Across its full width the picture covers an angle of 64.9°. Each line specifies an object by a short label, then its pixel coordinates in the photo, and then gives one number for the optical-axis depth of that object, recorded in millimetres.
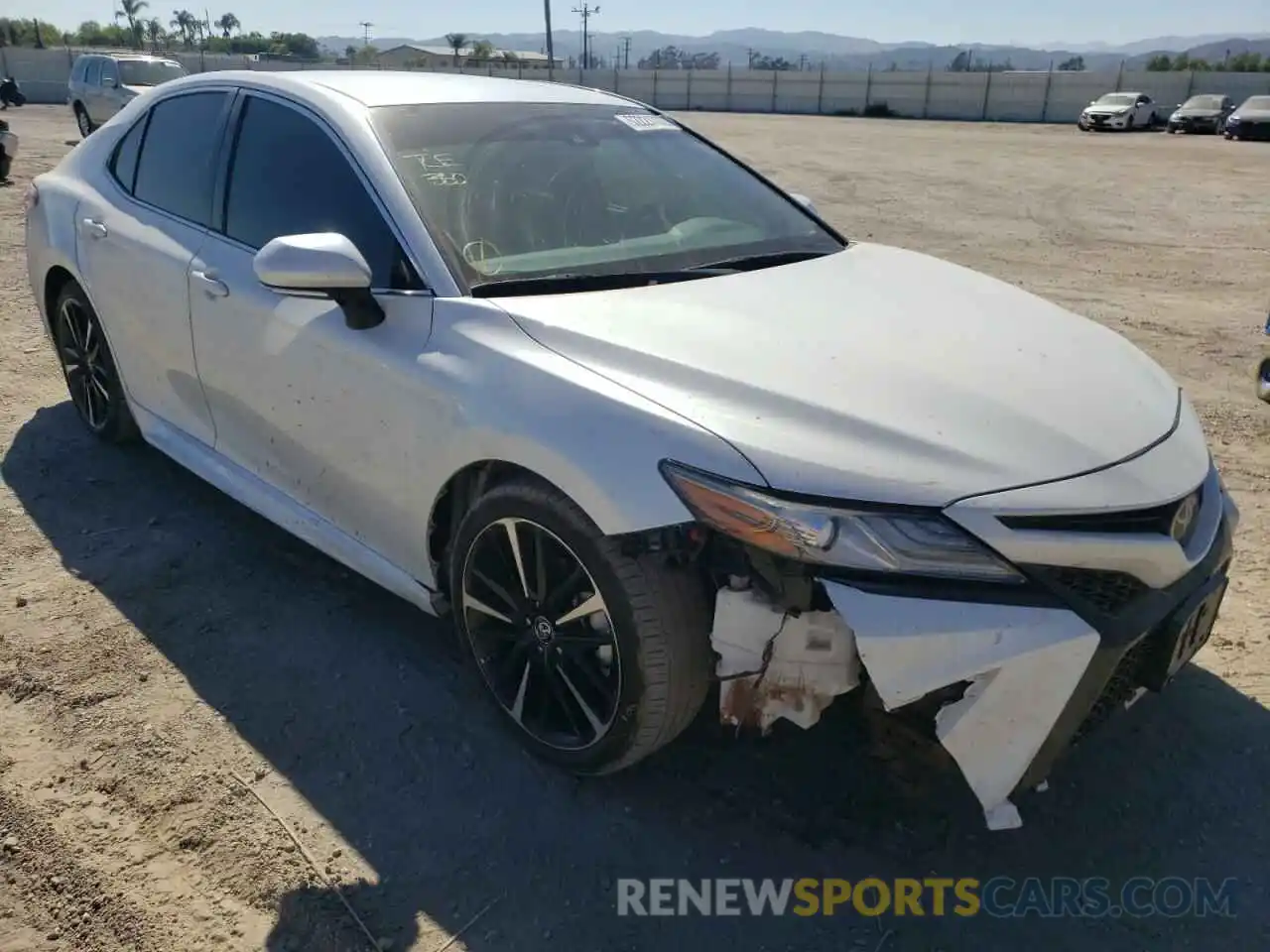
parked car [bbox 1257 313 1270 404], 4824
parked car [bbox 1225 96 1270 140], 28016
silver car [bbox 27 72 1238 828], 2025
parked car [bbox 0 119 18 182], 12621
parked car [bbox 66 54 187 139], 18312
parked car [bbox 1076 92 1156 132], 32344
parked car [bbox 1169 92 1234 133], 31562
